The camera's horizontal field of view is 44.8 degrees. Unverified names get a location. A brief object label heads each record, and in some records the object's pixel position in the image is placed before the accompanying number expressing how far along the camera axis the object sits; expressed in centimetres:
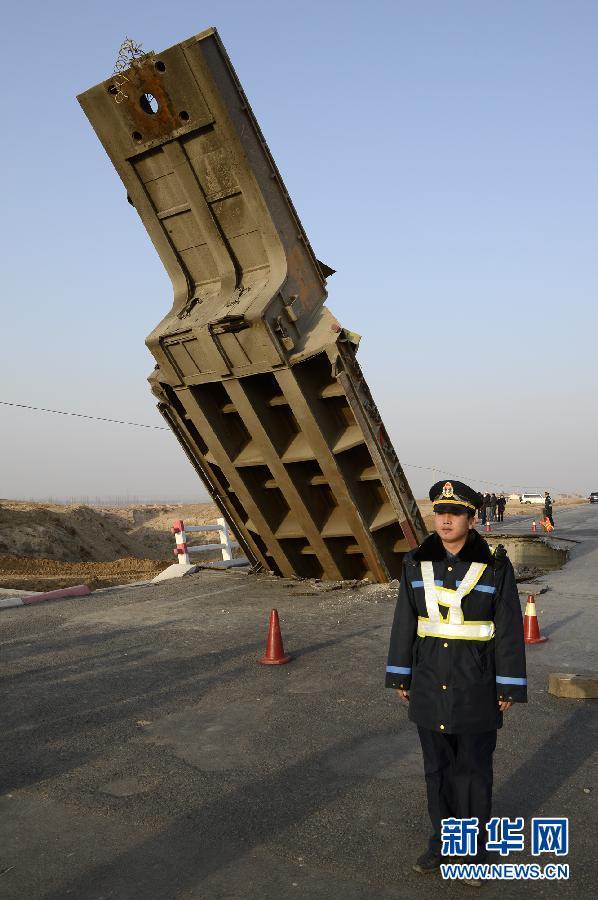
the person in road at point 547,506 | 2776
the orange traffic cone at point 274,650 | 737
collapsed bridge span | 952
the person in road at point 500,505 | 3516
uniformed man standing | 345
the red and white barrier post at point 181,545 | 1409
